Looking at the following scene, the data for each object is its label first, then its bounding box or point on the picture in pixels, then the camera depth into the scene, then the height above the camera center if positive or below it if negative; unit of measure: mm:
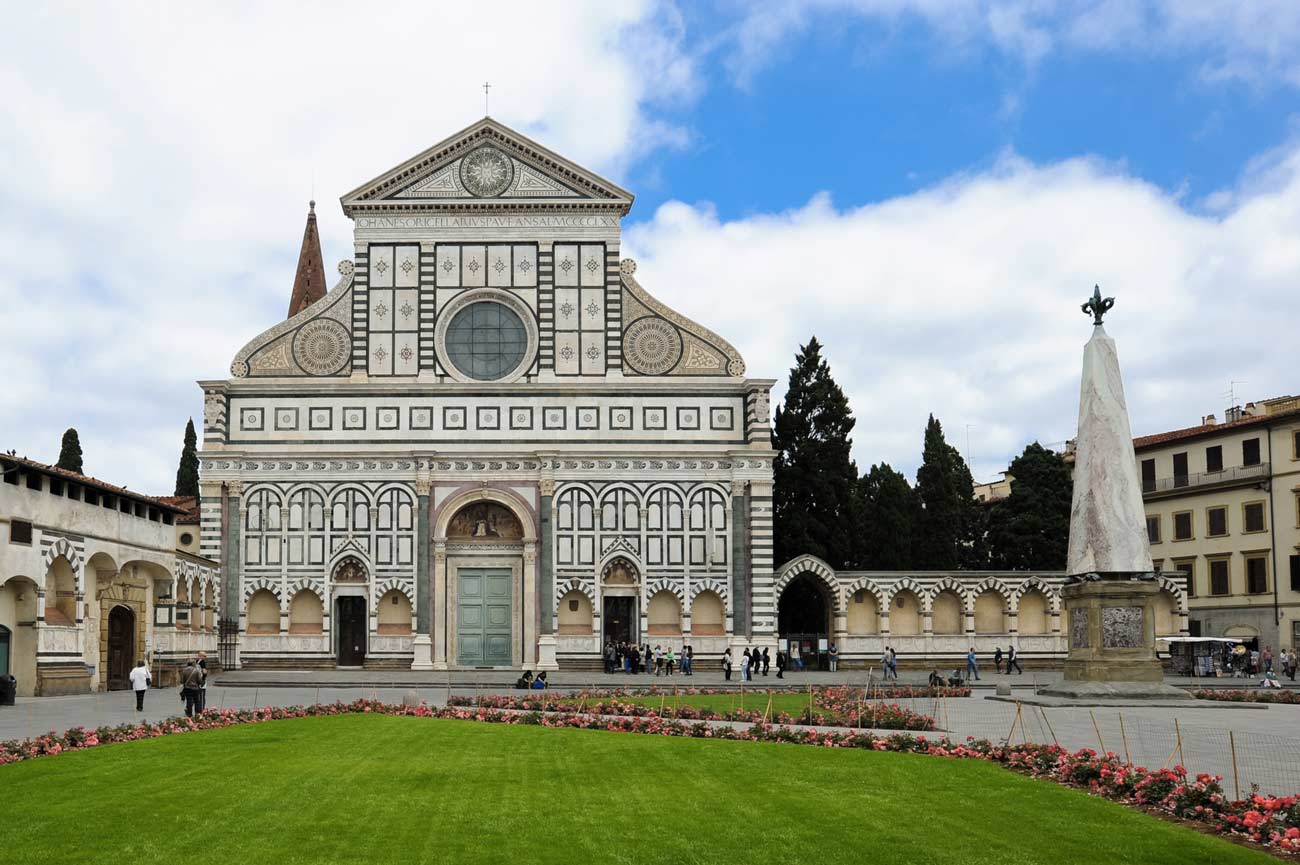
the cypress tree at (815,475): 59906 +3693
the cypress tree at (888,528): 65750 +1449
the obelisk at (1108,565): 29531 -197
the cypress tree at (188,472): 72125 +4983
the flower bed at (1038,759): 14172 -2774
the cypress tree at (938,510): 65562 +2282
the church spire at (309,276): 72750 +15489
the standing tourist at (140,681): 31344 -2553
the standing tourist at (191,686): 28906 -2492
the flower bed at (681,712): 25750 -3081
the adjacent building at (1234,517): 57906 +1649
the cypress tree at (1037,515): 65062 +1975
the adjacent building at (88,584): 36281 -462
